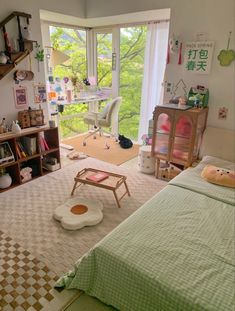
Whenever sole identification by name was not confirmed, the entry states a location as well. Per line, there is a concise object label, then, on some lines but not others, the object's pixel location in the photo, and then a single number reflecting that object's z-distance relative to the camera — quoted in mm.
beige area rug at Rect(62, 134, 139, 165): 3861
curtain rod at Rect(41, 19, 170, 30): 3635
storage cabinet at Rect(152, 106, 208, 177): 2738
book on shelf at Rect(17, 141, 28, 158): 2962
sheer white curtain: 3635
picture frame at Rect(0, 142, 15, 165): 2771
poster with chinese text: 2711
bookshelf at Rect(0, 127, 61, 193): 2844
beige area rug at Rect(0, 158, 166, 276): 1938
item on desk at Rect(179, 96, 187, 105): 2886
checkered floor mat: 1517
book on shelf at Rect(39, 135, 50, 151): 3159
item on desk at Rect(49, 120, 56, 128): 3195
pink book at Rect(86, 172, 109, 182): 2549
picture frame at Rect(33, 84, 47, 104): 3209
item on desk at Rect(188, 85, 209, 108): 2820
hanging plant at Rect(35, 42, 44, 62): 3052
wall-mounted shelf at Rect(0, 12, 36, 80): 2670
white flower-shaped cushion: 2184
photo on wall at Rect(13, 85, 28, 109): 2992
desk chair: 4102
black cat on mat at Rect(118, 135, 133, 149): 4297
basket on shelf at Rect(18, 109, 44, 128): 3023
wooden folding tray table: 2453
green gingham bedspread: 1119
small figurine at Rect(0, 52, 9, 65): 2637
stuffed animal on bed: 2100
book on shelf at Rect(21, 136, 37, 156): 3047
